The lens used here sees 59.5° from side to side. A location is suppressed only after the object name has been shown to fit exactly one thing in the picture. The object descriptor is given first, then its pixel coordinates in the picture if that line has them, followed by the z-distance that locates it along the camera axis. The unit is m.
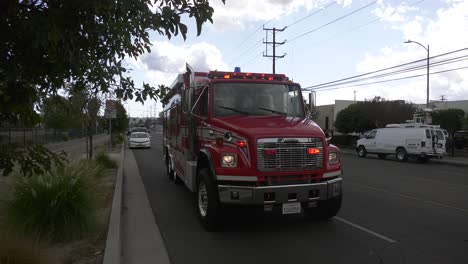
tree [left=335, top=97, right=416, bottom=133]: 37.44
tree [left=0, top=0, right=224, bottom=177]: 2.96
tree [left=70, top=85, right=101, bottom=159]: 13.65
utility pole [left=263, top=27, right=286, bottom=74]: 42.51
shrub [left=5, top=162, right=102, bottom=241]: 6.04
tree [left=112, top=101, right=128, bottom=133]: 45.38
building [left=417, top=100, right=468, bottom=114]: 63.64
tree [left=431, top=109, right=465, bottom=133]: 29.94
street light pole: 28.79
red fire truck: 6.54
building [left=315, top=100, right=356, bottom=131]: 59.27
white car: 33.78
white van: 23.55
